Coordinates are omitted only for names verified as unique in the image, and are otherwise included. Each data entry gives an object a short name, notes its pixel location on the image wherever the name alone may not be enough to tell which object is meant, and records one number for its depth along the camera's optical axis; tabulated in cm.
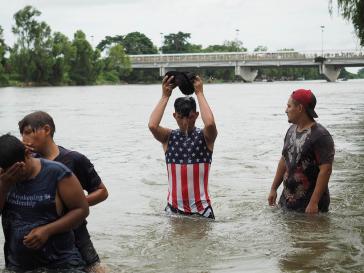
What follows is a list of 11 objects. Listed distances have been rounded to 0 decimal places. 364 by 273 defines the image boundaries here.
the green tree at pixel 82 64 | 12706
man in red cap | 670
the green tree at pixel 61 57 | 11675
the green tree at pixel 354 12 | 2422
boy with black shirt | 458
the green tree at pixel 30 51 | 11369
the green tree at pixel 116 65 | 14425
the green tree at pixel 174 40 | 19938
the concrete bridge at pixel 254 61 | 12425
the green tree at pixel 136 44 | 19225
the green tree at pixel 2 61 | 11025
